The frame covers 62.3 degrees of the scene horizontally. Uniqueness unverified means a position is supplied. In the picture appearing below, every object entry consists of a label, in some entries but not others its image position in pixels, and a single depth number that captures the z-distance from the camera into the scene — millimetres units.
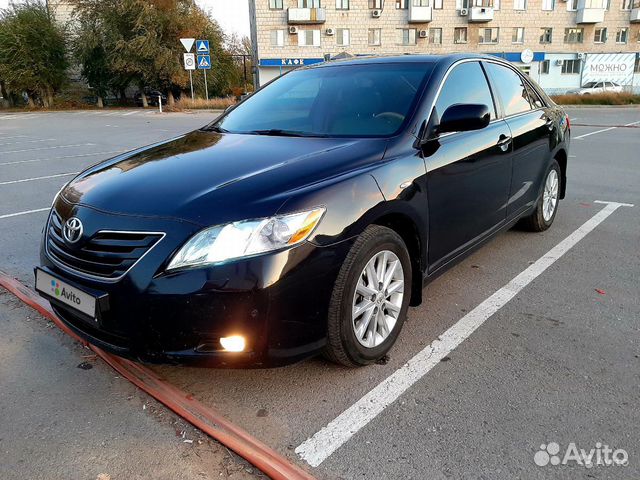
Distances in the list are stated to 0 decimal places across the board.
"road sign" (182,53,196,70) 28859
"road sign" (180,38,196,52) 27391
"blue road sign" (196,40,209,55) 28094
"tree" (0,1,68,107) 41062
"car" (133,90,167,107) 42781
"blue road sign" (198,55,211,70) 27938
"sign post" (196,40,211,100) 27969
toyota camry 2260
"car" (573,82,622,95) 48575
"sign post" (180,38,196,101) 28859
